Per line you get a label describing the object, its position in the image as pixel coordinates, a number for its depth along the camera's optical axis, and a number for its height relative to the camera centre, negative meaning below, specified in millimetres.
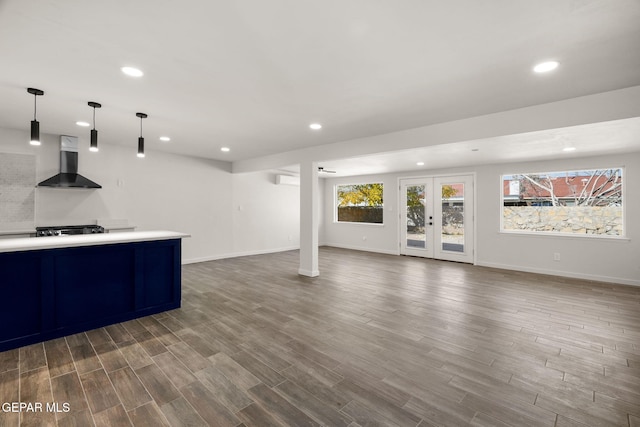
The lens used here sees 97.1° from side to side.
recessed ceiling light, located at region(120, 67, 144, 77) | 2518 +1304
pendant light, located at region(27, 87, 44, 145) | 3026 +908
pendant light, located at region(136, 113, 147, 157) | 3843 +947
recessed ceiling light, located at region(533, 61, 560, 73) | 2373 +1283
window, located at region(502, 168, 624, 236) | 5430 +281
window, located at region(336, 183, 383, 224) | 8883 +418
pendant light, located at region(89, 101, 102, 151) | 3429 +953
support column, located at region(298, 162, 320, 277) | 5535 -72
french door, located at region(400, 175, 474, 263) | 7023 -44
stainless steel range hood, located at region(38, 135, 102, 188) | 4809 +820
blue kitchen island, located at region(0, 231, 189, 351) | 2756 -751
